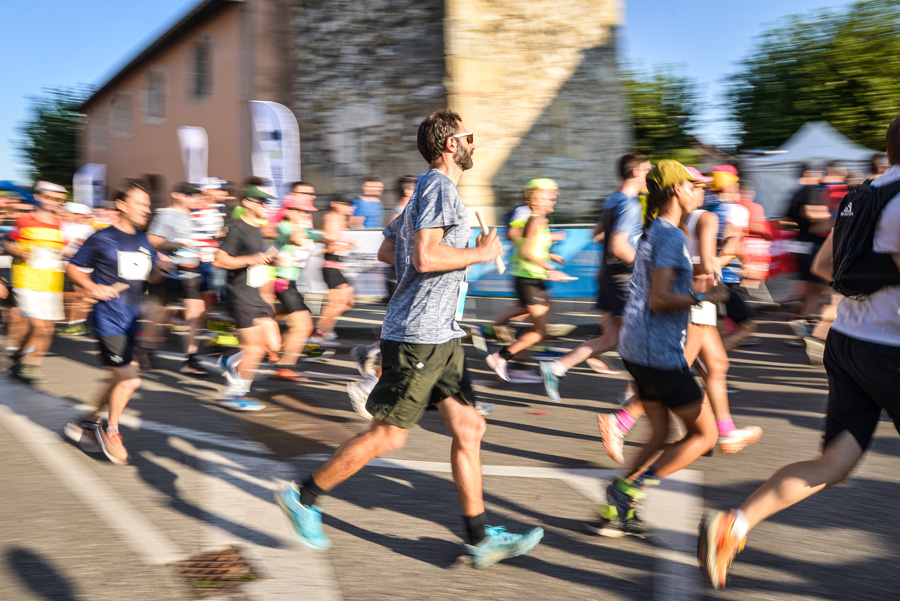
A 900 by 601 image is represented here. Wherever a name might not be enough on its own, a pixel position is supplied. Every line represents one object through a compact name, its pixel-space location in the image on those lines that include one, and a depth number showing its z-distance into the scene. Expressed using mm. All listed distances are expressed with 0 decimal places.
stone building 17453
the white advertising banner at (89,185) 27531
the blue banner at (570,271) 10625
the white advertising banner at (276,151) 14633
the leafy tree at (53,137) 42250
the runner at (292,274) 7645
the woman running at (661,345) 3568
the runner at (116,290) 5137
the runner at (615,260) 6027
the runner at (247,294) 6582
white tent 18453
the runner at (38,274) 7918
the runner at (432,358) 3377
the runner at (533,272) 7270
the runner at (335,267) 8734
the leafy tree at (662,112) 31859
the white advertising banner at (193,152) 20672
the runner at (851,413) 2953
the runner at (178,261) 8922
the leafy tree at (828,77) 26703
